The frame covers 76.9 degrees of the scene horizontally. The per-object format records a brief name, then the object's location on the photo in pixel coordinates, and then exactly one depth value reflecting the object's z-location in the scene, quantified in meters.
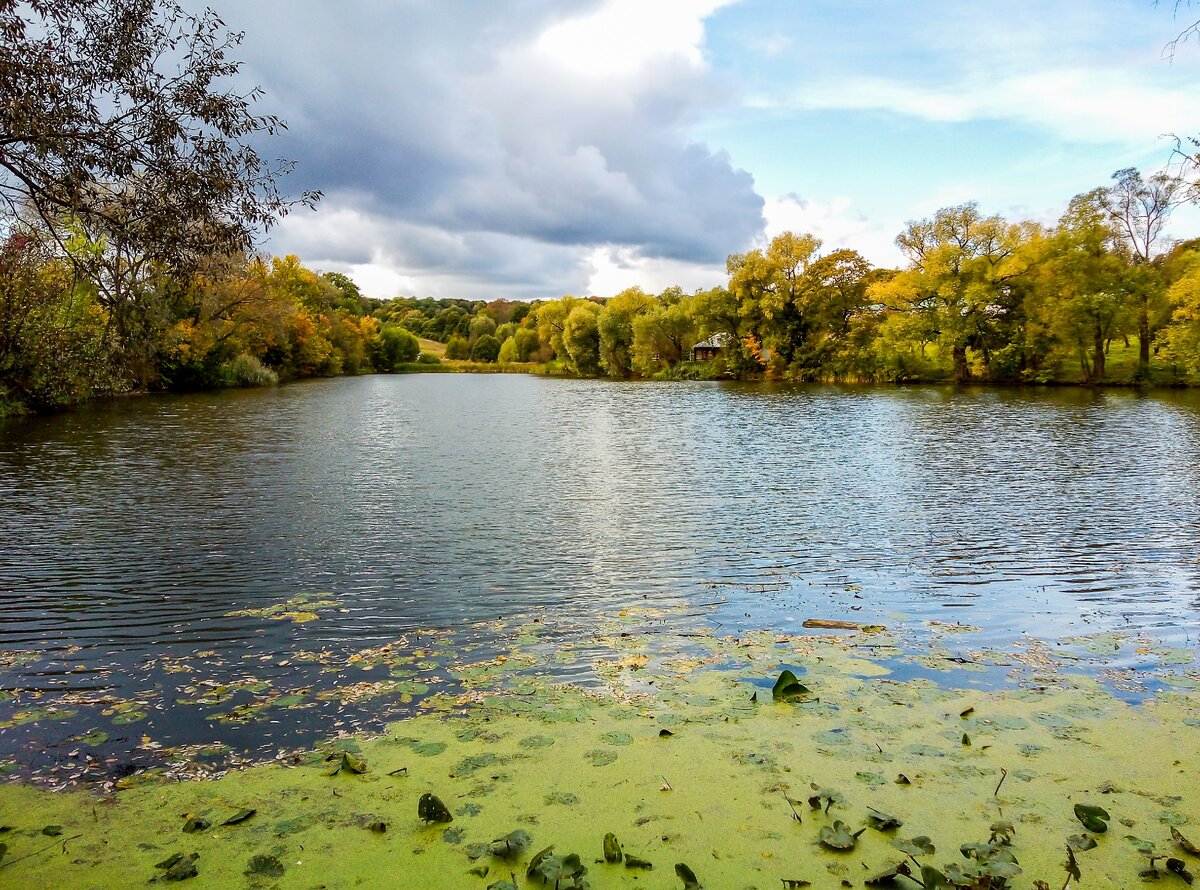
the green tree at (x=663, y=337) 97.31
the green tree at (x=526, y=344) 165.62
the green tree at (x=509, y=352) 168.38
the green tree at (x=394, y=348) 146.75
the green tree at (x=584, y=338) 112.50
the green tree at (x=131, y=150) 7.88
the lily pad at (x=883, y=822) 4.69
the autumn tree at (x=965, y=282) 65.44
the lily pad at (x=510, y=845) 4.44
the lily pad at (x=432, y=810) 4.88
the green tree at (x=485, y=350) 187.25
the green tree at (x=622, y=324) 103.69
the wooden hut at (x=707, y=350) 95.91
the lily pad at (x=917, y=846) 4.36
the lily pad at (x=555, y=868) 4.14
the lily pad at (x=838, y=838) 4.45
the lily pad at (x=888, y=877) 4.12
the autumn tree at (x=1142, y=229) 57.44
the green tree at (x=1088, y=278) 57.62
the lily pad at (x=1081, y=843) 4.41
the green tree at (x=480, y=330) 196.88
